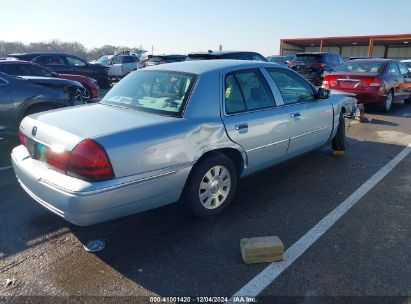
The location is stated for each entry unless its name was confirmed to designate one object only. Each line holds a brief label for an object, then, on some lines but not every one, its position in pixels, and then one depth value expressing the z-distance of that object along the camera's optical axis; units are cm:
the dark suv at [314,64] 1622
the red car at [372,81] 979
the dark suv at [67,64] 1299
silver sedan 292
